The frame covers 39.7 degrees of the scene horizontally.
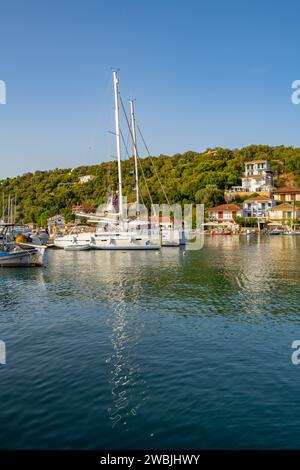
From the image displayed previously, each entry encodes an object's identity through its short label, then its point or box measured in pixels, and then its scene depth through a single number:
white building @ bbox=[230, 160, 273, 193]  122.19
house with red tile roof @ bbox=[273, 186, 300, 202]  113.46
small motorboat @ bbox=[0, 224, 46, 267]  39.88
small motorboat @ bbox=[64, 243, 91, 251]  58.01
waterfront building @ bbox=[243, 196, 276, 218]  110.50
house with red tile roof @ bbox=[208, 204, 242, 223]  107.99
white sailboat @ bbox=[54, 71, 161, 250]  54.23
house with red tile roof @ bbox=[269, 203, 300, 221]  104.42
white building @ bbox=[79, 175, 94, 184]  150.75
